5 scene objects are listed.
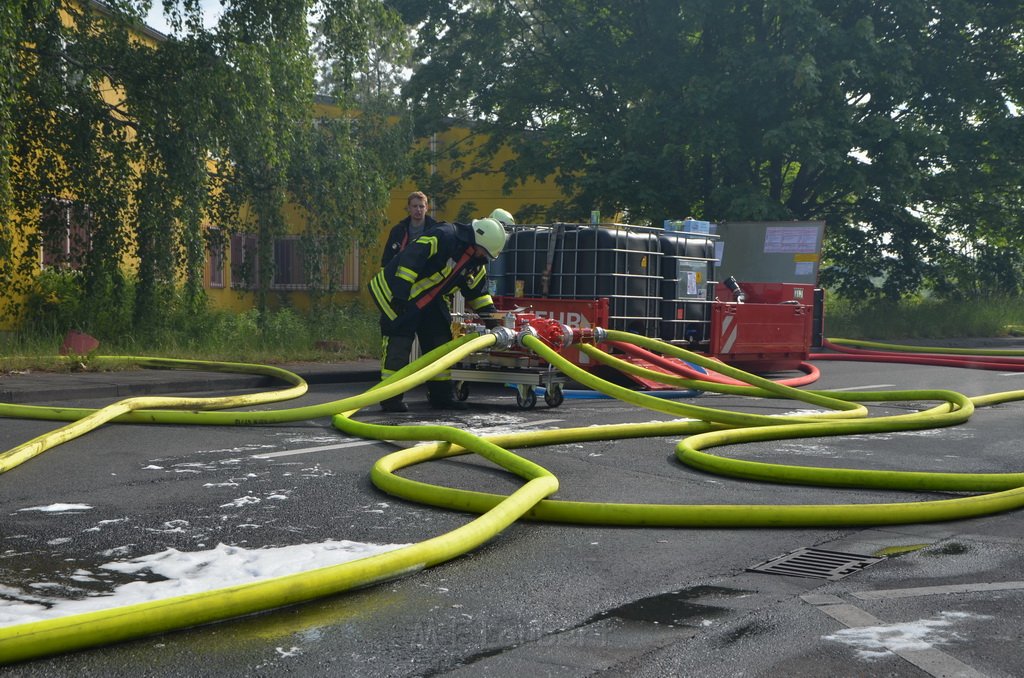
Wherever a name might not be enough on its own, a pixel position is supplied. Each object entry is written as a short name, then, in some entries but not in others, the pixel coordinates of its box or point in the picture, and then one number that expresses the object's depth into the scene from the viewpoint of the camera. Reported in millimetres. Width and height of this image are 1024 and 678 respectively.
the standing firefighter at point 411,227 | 10461
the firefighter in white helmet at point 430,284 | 9172
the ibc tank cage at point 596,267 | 11875
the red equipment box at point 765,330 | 13008
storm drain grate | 4105
